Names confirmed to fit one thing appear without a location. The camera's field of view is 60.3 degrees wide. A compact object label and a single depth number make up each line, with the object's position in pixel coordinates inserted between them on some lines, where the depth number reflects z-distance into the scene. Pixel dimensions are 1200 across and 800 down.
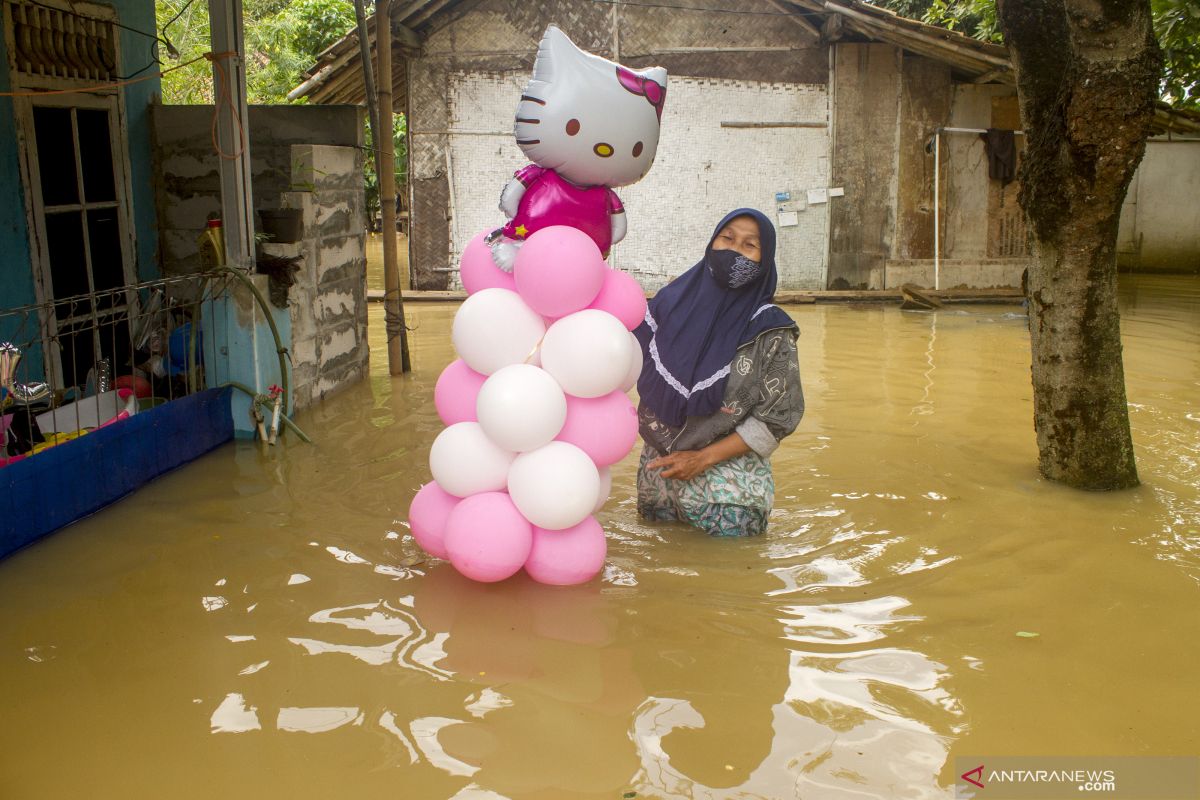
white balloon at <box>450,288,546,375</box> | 3.83
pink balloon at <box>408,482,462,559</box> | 4.03
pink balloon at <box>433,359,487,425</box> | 4.04
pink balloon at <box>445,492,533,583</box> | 3.77
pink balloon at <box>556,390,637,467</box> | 3.91
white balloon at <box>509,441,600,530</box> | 3.72
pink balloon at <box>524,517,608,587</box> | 3.88
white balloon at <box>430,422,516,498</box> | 3.85
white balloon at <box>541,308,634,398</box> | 3.74
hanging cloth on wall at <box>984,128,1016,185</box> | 12.38
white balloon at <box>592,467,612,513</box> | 4.14
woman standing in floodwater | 4.27
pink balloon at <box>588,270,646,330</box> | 4.03
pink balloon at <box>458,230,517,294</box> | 4.03
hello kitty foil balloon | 3.76
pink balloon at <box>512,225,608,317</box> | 3.72
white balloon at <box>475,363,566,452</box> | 3.68
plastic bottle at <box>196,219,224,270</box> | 6.15
